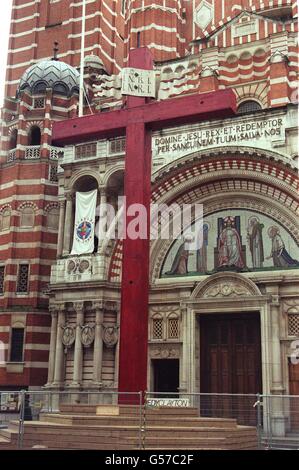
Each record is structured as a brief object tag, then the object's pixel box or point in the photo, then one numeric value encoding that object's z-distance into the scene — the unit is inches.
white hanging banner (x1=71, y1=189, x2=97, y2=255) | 944.3
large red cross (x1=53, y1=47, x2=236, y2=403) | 474.0
